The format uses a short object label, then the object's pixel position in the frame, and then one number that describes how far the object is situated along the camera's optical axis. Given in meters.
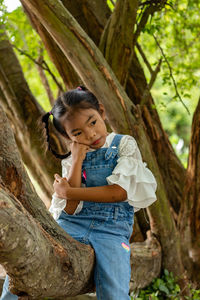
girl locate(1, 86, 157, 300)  2.29
